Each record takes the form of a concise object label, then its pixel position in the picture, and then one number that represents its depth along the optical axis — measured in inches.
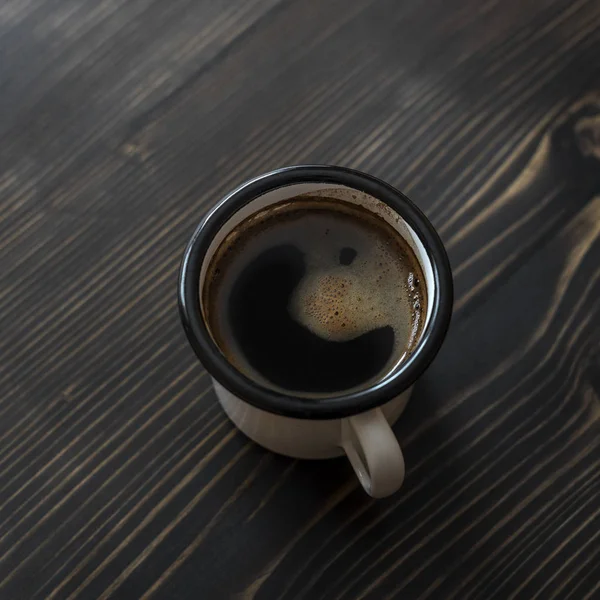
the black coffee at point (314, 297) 21.4
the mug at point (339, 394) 18.3
